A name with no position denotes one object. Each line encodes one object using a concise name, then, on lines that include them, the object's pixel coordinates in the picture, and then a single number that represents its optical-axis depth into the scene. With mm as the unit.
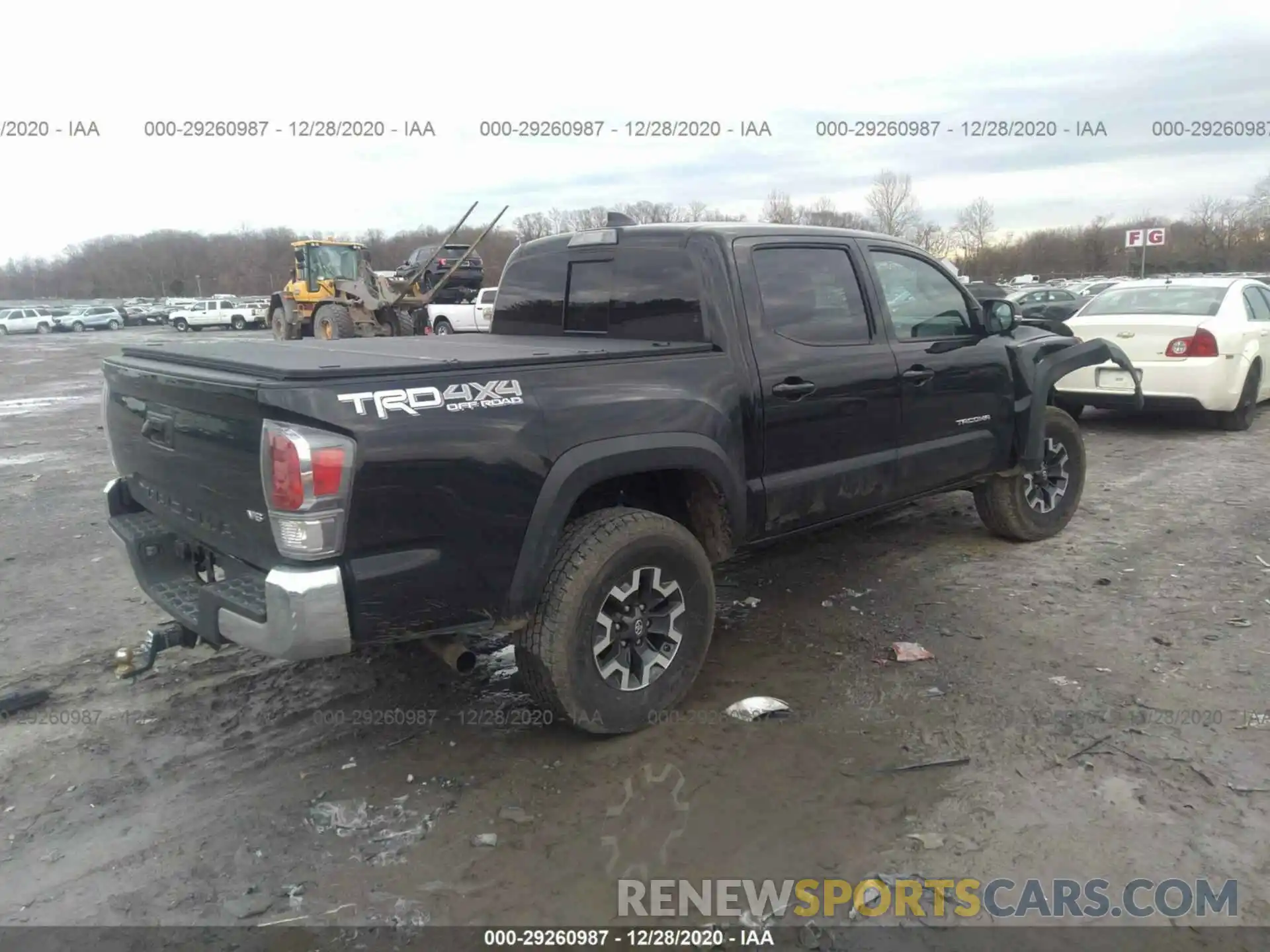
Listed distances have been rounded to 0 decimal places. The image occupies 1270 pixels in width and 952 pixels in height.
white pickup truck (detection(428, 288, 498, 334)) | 24984
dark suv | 23750
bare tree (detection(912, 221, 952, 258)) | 49041
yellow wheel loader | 21266
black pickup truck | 2805
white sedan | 8641
